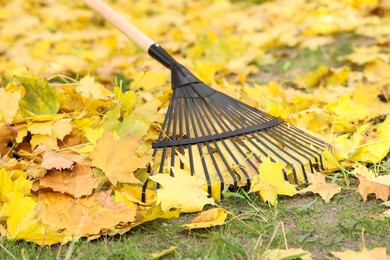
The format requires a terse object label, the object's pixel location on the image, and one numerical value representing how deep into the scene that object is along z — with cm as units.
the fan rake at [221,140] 226
